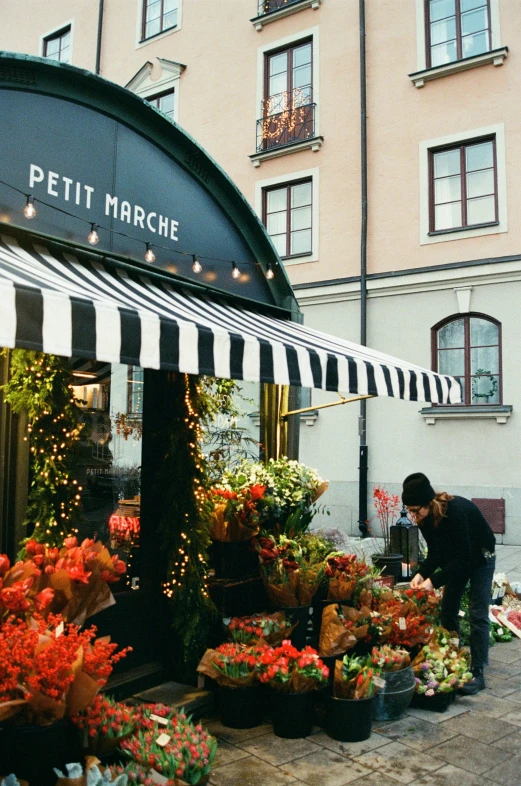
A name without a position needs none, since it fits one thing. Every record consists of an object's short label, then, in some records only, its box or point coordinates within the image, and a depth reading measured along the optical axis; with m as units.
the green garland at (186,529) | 4.98
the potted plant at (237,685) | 4.39
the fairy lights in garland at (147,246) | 4.09
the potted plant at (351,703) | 4.26
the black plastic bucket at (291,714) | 4.27
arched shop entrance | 3.26
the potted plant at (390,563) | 7.74
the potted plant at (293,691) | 4.28
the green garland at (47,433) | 4.25
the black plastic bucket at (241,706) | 4.40
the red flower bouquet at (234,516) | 5.31
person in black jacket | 5.10
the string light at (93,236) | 4.48
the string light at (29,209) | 4.07
